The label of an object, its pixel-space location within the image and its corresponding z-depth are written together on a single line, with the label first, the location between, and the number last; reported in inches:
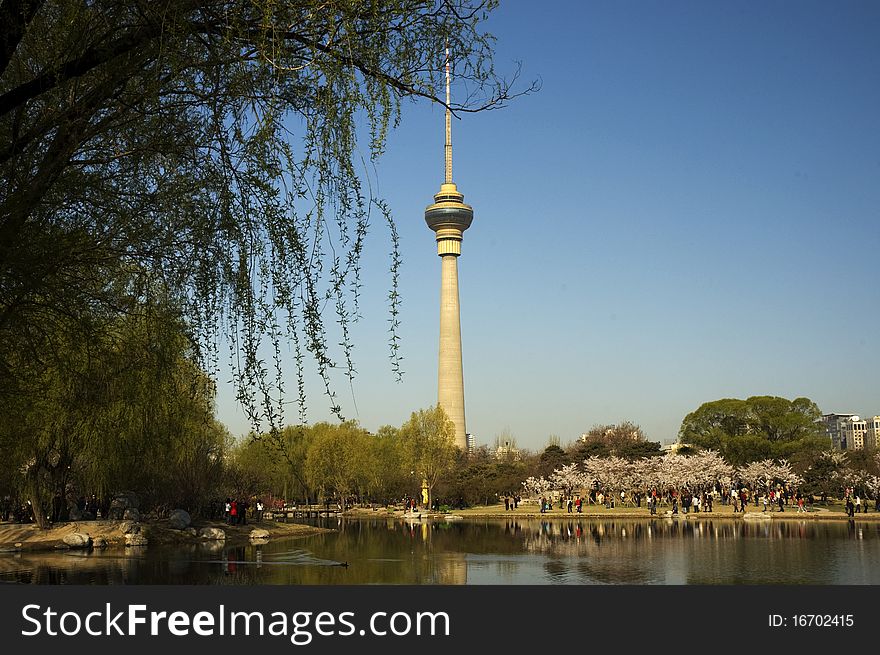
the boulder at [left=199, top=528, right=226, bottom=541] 1218.6
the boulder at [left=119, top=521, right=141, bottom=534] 1080.2
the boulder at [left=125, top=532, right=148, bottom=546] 1064.2
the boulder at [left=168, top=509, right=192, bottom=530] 1207.1
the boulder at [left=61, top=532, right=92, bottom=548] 1005.2
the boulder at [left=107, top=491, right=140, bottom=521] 1221.7
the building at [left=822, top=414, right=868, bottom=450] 7483.8
